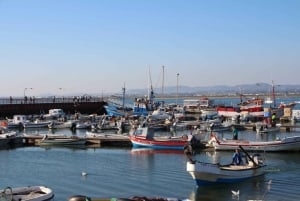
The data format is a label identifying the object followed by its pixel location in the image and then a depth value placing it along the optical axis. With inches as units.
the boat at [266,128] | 2150.6
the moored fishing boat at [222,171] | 997.8
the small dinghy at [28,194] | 802.2
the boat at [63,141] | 1745.8
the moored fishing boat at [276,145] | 1504.7
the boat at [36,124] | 2539.4
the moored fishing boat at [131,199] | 740.5
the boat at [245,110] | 2709.2
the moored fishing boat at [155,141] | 1589.6
